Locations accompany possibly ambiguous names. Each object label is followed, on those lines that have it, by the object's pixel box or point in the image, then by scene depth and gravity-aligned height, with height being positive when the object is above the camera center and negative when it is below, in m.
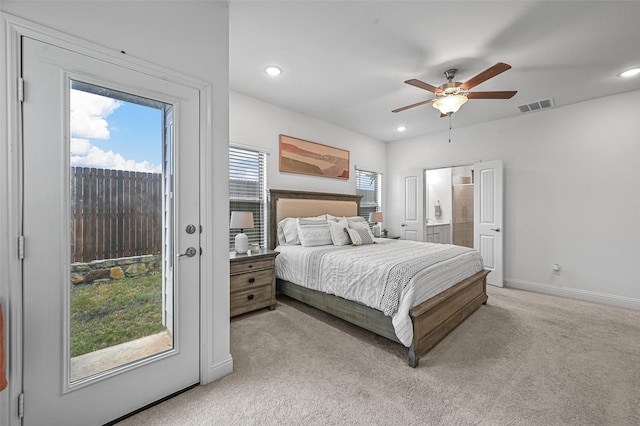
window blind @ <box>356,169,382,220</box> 5.64 +0.50
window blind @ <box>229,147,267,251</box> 3.70 +0.36
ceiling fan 2.61 +1.25
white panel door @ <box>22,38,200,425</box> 1.30 -0.18
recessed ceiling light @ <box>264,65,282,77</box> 2.95 +1.63
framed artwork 4.22 +0.95
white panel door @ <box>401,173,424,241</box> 5.48 +0.07
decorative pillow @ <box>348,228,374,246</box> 3.77 -0.35
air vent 3.77 +1.59
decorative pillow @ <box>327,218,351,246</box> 3.74 -0.29
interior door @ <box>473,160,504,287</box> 4.34 -0.06
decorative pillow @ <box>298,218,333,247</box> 3.62 -0.28
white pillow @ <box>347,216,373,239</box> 4.07 -0.17
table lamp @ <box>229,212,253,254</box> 3.20 -0.14
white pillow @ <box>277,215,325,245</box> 3.83 -0.27
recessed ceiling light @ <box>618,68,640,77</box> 2.93 +1.58
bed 2.18 -0.95
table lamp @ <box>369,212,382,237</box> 5.18 -0.11
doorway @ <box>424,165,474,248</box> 6.89 +0.33
